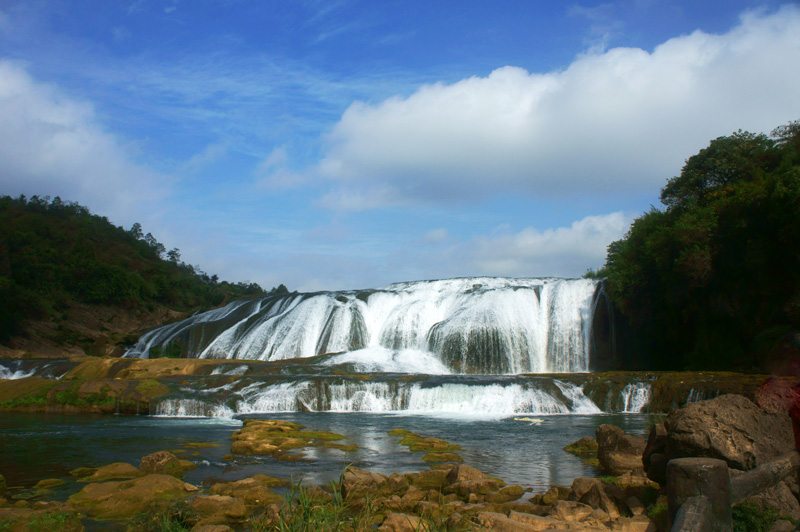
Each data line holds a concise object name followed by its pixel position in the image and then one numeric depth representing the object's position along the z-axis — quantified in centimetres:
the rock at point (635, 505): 629
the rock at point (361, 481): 741
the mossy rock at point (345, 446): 1199
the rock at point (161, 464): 938
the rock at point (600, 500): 654
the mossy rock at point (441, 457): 1082
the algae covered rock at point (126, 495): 738
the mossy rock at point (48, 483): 871
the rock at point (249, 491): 761
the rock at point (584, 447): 1165
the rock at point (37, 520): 582
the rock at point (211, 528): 571
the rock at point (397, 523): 580
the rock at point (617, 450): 923
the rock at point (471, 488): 786
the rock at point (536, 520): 596
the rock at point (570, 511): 632
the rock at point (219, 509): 674
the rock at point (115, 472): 911
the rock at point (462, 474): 832
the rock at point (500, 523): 566
